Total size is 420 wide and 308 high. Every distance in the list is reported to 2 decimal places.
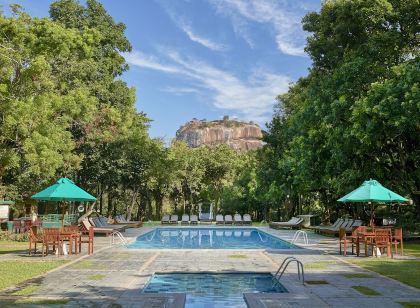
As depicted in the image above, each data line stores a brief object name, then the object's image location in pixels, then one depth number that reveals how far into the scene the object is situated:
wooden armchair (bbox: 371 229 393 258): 13.70
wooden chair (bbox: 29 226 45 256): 13.73
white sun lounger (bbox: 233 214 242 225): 34.44
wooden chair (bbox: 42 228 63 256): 13.60
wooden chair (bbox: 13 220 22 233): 22.41
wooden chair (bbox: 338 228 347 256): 14.19
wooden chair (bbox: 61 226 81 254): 13.63
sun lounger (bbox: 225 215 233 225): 34.91
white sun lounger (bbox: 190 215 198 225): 35.69
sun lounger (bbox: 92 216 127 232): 22.23
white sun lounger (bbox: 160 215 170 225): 34.25
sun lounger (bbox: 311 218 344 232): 21.87
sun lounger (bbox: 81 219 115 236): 17.95
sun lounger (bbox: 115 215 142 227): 29.92
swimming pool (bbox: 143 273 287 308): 7.84
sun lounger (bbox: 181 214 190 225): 35.83
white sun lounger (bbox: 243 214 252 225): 34.50
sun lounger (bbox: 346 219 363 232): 18.76
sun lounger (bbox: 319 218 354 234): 20.15
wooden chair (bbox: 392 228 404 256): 13.73
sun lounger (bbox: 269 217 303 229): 27.16
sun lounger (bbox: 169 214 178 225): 34.42
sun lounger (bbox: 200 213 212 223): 37.66
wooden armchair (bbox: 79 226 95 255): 14.23
